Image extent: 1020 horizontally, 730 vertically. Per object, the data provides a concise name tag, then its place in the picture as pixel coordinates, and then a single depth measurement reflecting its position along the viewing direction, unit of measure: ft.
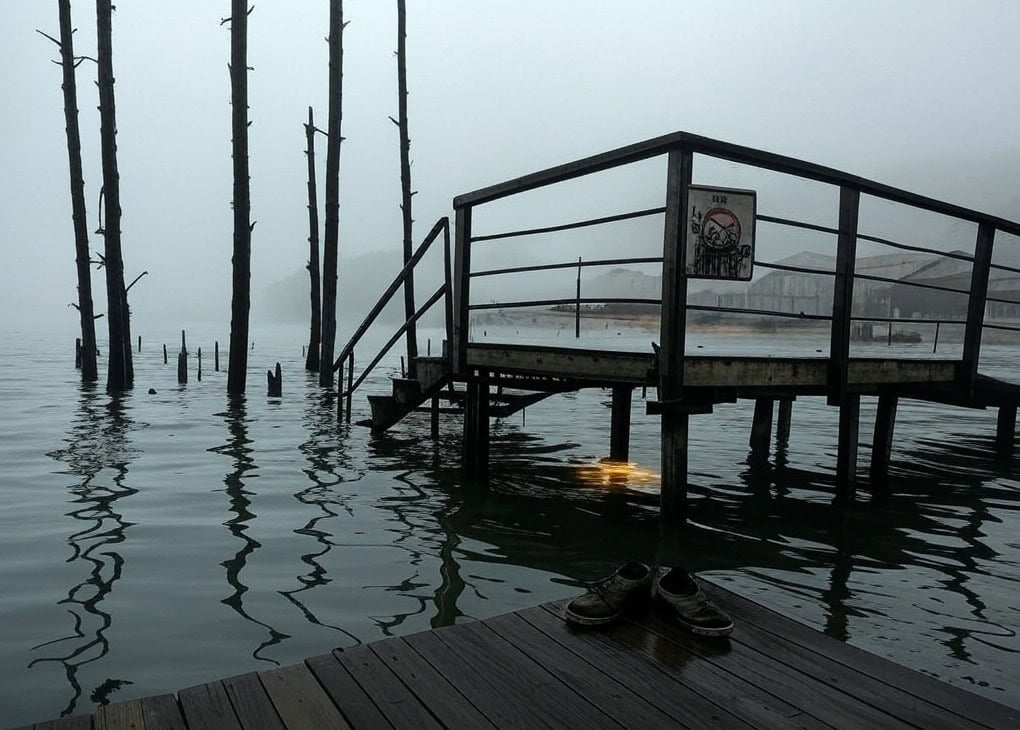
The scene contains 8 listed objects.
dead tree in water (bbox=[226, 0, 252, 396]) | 53.31
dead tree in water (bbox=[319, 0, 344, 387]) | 62.85
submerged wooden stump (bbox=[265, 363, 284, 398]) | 54.29
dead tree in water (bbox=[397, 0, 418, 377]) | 71.36
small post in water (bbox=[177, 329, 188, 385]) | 66.18
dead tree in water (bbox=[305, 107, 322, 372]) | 82.33
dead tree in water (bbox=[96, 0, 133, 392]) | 54.65
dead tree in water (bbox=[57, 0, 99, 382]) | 60.80
